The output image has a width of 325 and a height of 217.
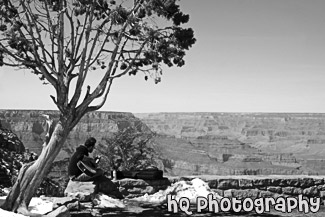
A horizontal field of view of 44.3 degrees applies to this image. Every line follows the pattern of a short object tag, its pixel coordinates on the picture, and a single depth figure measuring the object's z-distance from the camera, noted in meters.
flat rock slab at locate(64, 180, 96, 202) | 9.56
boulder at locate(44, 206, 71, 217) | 7.74
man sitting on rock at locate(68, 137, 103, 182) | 9.95
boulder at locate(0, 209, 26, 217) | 7.50
